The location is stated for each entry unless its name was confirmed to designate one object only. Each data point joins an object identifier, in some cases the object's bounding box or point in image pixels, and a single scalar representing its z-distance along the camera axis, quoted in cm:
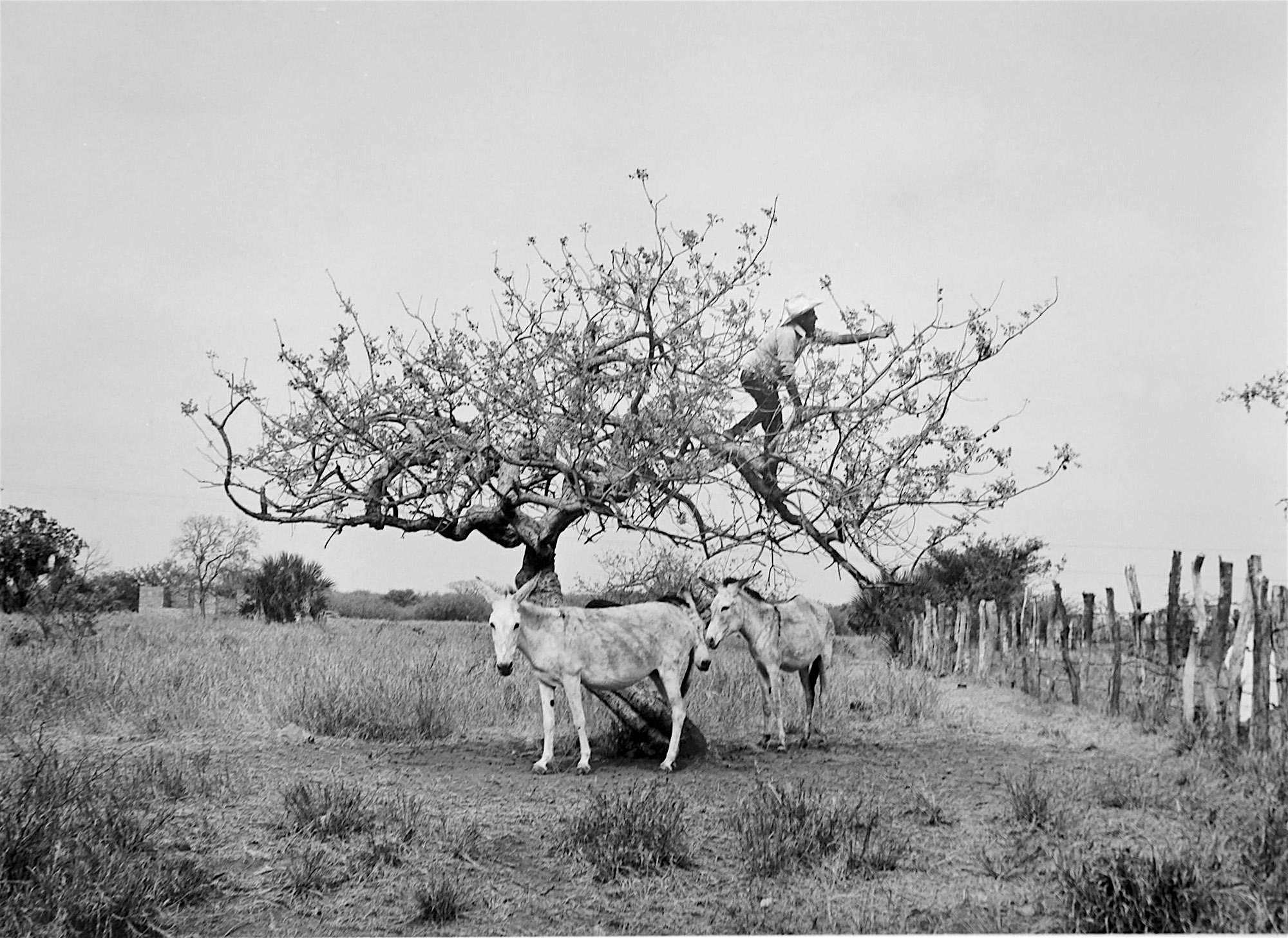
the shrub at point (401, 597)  5808
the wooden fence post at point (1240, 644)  1088
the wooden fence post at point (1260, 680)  1053
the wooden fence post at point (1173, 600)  1246
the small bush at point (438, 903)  650
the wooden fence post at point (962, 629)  2048
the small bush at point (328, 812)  758
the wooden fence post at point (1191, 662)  1153
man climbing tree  1045
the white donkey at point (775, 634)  1096
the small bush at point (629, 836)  711
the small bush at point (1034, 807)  783
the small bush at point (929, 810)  810
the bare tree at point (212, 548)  5244
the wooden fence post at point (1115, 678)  1320
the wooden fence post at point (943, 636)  2127
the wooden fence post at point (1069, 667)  1447
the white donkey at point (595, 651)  977
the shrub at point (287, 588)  3431
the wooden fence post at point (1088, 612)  1507
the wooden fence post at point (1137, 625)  1298
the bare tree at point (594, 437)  1003
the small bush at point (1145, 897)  601
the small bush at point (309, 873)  684
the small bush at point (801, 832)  711
